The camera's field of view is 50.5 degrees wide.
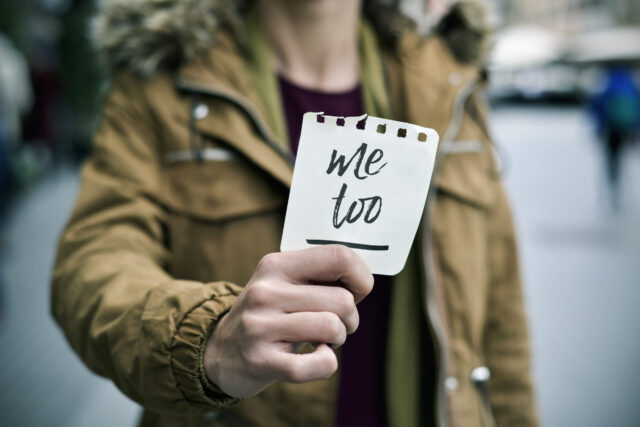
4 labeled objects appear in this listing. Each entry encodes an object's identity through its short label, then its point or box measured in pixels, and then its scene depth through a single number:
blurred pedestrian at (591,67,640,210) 8.42
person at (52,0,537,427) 1.24
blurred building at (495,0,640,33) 35.12
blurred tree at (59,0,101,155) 10.55
